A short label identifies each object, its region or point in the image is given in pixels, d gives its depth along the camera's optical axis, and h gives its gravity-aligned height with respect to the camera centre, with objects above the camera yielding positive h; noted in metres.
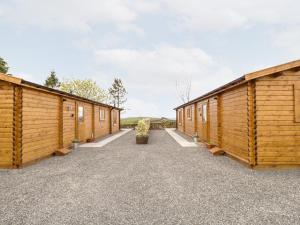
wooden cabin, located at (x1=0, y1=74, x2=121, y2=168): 7.83 -0.11
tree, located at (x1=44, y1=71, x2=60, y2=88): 55.38 +9.77
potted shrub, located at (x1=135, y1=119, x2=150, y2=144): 14.54 -1.12
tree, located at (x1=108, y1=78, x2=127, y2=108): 61.59 +7.26
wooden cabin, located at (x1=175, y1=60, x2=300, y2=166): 7.54 -0.04
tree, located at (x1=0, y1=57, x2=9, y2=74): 29.93 +7.45
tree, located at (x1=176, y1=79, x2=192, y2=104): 56.12 +7.29
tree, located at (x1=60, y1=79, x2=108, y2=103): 51.25 +7.44
